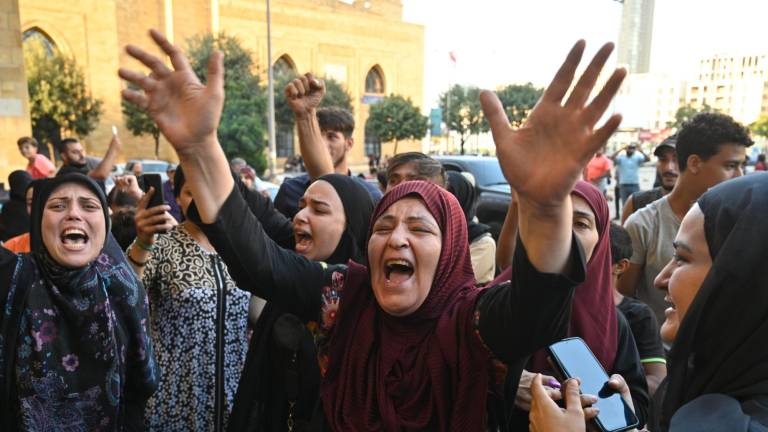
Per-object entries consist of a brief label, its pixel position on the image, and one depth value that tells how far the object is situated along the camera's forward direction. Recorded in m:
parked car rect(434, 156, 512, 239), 6.50
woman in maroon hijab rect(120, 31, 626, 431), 1.10
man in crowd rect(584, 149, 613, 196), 8.93
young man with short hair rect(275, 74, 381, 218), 3.19
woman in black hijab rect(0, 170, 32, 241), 4.68
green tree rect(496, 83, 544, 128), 36.66
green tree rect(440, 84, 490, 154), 37.78
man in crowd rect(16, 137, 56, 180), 6.80
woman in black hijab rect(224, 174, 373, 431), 1.77
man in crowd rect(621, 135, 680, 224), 4.25
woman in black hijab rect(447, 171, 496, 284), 2.89
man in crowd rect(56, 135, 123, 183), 4.67
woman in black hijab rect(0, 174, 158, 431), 1.93
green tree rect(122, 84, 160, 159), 26.95
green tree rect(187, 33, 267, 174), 22.77
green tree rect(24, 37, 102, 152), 23.91
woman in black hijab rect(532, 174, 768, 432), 1.06
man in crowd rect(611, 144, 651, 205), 9.48
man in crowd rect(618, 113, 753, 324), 2.89
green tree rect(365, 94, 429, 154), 36.22
